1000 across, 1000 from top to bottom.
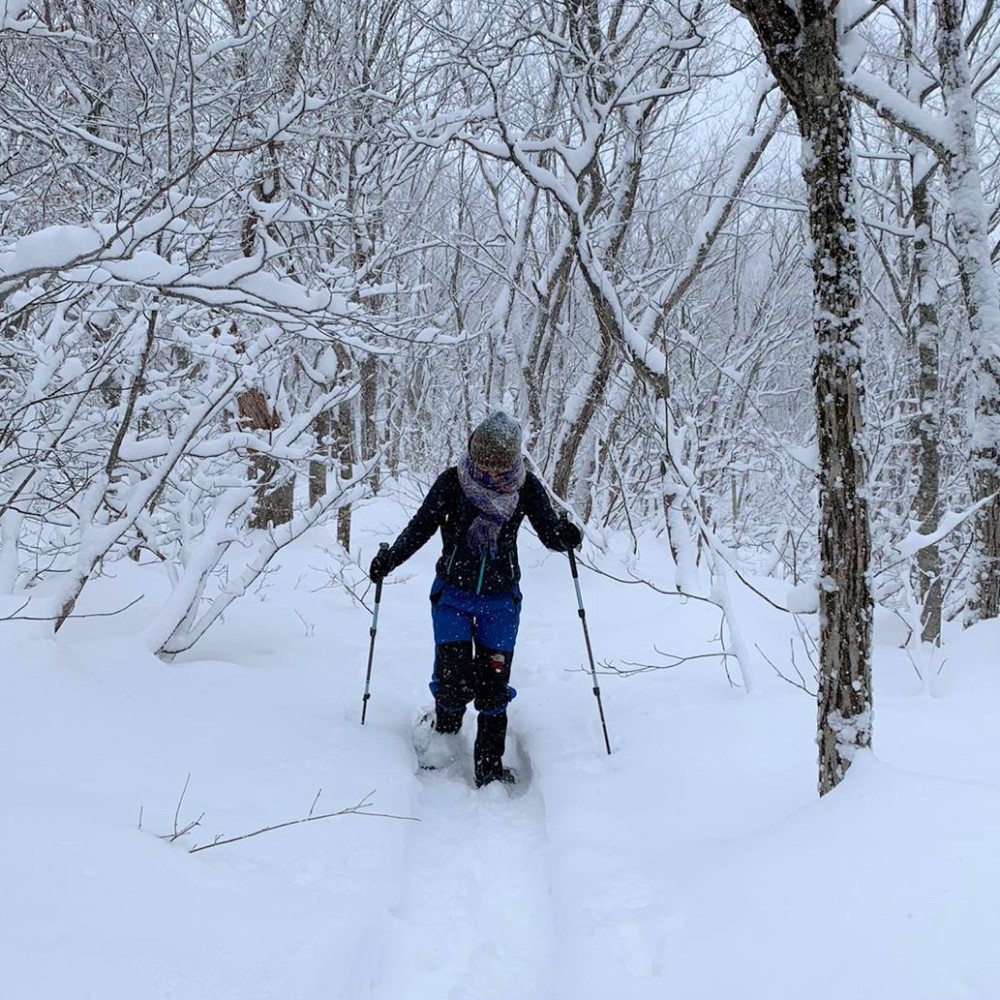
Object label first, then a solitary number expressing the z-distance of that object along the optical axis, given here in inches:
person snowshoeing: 160.1
